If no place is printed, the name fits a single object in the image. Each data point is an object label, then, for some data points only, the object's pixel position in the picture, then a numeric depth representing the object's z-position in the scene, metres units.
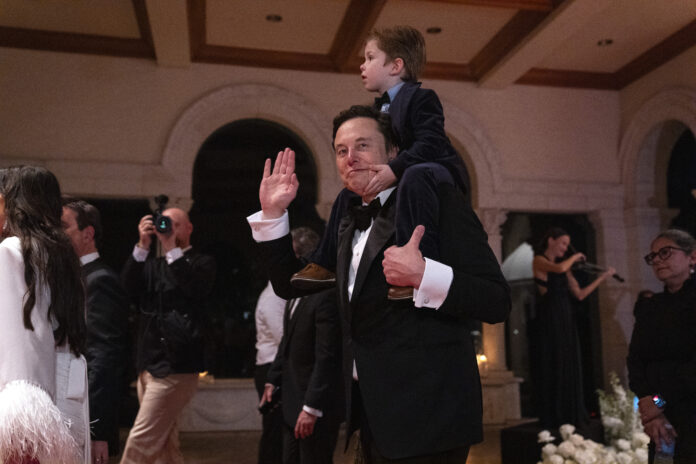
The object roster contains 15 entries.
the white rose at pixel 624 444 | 3.78
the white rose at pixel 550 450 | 3.58
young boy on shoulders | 1.54
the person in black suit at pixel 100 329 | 2.66
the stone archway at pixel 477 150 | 7.99
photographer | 3.49
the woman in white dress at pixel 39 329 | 1.78
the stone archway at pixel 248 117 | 7.42
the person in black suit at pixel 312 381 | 3.03
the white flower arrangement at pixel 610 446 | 3.45
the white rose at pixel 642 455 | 3.78
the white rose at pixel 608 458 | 3.42
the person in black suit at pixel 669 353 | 2.85
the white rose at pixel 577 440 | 3.61
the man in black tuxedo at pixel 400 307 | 1.41
